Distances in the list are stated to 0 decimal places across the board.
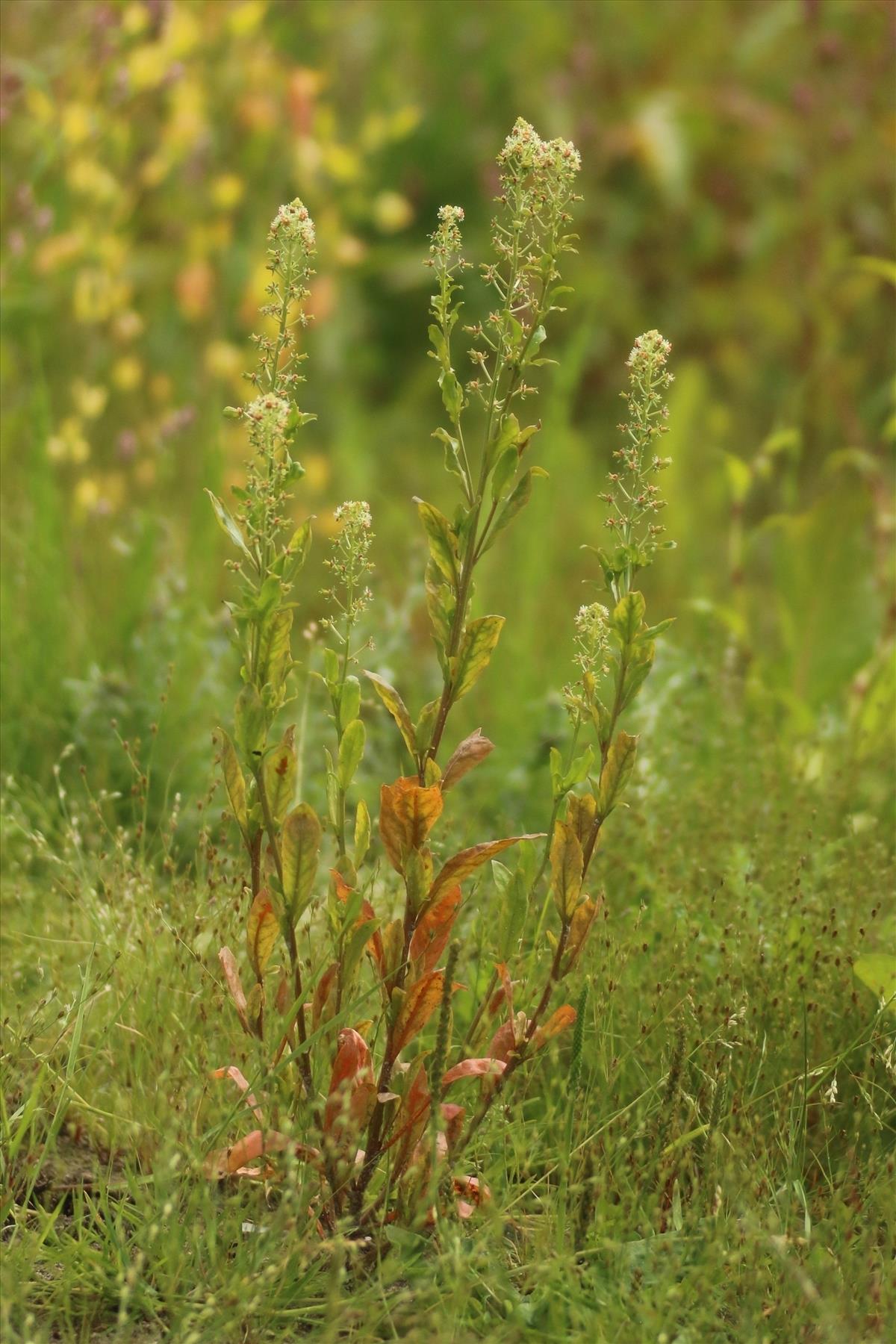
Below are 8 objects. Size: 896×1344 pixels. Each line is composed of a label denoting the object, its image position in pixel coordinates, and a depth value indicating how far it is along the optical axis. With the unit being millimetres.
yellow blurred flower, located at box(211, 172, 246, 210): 7578
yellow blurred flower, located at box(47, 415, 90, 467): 6496
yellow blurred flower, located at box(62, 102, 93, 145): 6562
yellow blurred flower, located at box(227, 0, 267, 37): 7246
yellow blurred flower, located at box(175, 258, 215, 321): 8156
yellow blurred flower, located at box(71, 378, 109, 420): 6715
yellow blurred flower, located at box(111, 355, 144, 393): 7277
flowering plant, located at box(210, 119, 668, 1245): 3123
